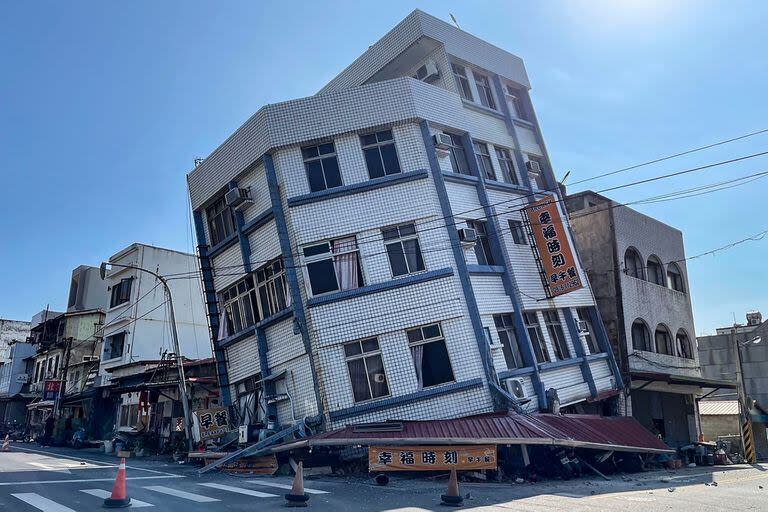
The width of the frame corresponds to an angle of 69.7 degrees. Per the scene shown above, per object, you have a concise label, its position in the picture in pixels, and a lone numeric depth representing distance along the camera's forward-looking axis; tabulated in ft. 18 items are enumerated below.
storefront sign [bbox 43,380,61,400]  115.34
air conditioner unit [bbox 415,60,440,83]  63.82
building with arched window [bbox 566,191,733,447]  69.51
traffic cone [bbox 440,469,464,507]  31.01
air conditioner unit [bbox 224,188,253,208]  58.18
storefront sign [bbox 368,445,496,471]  41.73
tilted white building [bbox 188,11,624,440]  50.16
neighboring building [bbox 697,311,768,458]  89.97
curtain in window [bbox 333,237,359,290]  52.34
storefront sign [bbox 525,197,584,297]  56.95
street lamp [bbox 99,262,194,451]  64.12
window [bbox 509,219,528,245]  60.75
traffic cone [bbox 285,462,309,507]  31.17
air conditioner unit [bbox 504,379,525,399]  49.03
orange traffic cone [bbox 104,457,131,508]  29.37
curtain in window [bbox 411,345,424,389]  49.67
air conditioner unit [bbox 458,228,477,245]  53.26
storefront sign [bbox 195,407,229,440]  60.39
